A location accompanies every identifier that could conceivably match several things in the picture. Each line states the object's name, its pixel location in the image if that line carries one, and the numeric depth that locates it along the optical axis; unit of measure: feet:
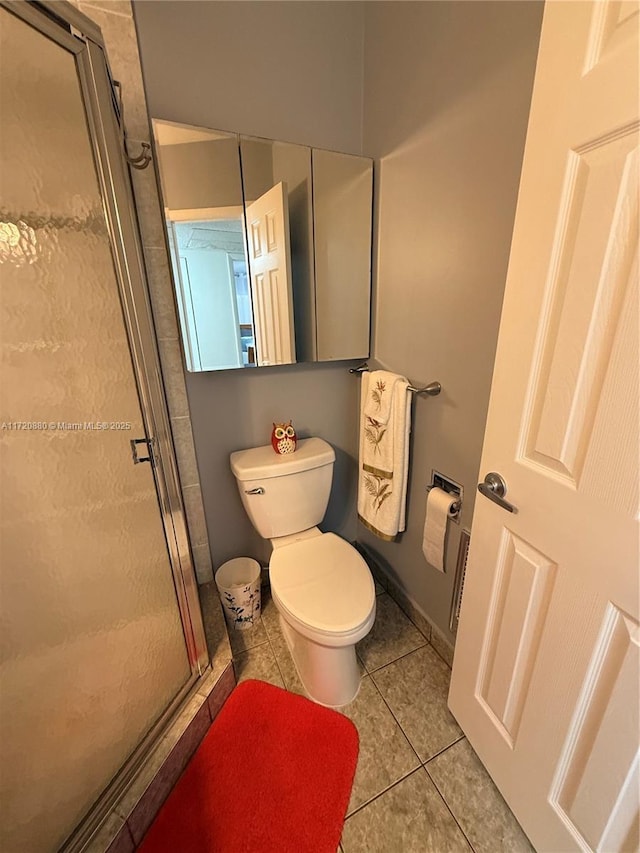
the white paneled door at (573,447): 1.80
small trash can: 4.91
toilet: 3.71
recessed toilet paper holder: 3.84
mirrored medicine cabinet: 3.77
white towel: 4.22
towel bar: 3.86
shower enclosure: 2.38
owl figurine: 4.76
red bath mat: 3.14
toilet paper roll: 3.87
